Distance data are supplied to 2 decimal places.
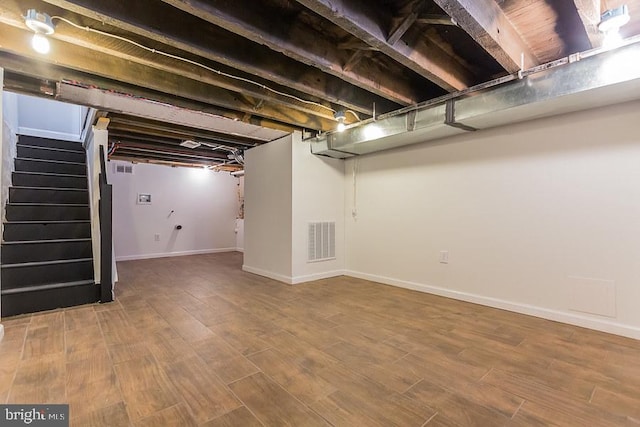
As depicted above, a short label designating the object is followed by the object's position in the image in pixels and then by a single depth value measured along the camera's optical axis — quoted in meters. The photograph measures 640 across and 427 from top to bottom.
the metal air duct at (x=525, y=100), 2.09
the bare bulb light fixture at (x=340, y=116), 3.30
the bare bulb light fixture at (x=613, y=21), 1.68
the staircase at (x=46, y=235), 3.07
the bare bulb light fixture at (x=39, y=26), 1.70
